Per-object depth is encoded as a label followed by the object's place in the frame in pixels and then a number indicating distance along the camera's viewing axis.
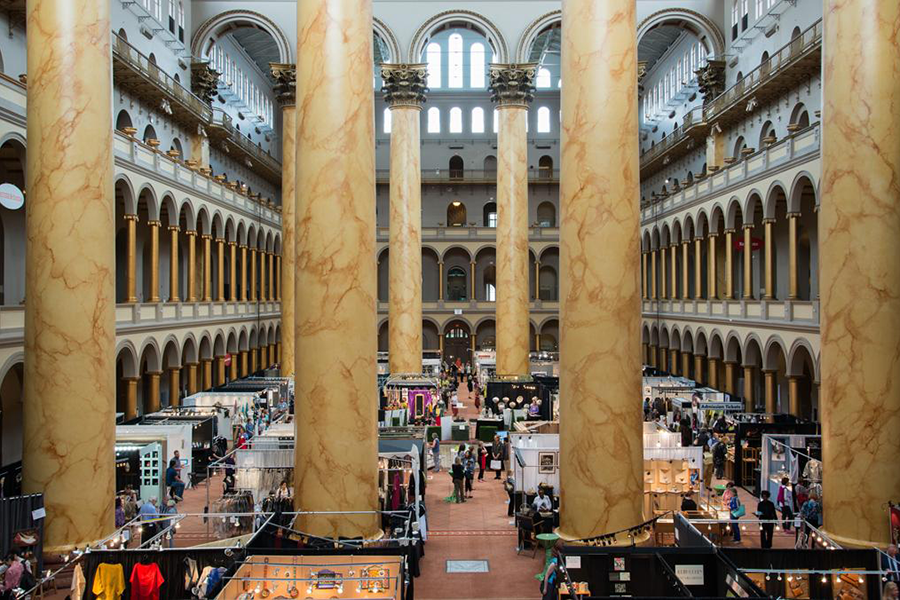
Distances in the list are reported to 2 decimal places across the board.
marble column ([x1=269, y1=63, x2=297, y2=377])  32.47
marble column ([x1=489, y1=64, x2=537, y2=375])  28.06
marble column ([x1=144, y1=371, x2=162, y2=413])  28.41
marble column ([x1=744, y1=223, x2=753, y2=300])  30.39
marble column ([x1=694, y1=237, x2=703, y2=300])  36.62
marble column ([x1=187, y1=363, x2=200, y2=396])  32.27
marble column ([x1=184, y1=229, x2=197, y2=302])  32.12
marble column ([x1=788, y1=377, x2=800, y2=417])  26.23
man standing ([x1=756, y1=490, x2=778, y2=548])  13.67
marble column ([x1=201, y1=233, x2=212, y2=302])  34.06
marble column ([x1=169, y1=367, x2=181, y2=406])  30.39
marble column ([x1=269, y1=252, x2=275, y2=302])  45.78
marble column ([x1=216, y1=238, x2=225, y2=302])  35.94
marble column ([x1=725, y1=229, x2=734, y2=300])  32.47
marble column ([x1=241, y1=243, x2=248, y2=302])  39.52
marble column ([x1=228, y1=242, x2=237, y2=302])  37.62
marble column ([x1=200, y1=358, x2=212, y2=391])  34.03
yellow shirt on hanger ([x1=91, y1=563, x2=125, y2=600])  9.67
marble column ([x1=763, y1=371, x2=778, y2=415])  28.42
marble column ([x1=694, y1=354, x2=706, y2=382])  36.44
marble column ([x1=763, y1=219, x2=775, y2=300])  28.22
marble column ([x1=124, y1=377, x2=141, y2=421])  26.16
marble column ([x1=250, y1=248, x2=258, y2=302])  41.28
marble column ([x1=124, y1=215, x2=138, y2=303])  26.22
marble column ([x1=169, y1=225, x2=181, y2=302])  29.81
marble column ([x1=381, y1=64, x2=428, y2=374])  28.38
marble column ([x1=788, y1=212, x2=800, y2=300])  26.48
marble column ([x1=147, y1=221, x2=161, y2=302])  28.38
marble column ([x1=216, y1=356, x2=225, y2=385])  35.91
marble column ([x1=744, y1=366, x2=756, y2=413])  29.84
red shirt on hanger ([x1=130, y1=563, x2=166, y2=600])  9.65
